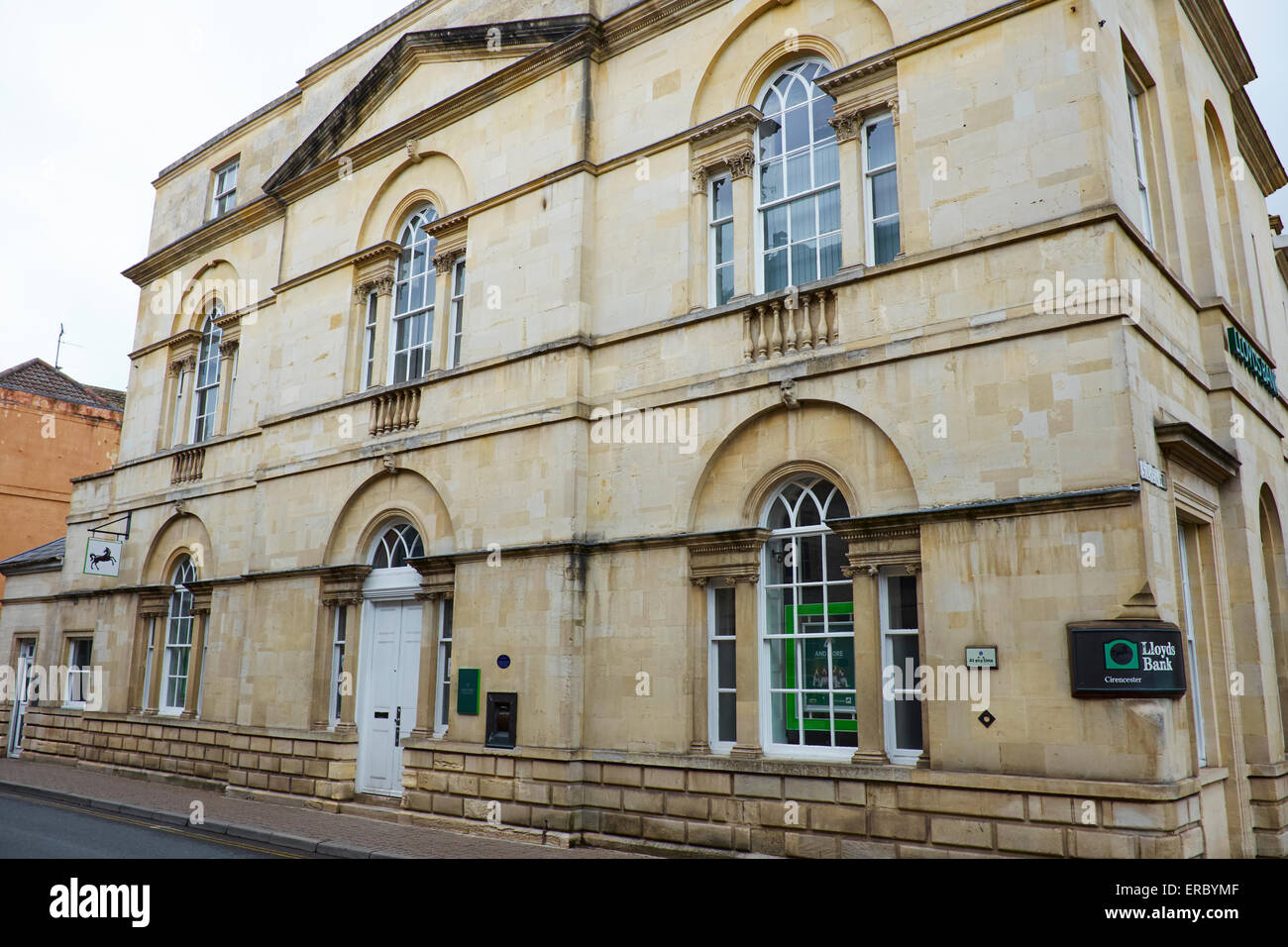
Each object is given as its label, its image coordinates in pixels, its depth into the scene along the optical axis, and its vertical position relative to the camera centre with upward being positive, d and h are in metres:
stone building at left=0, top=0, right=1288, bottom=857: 9.30 +3.08
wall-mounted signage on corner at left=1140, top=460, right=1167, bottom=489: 8.96 +2.08
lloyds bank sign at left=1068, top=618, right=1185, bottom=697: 8.41 +0.35
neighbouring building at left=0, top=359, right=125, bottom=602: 29.98 +7.62
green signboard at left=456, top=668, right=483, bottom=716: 13.14 +0.03
